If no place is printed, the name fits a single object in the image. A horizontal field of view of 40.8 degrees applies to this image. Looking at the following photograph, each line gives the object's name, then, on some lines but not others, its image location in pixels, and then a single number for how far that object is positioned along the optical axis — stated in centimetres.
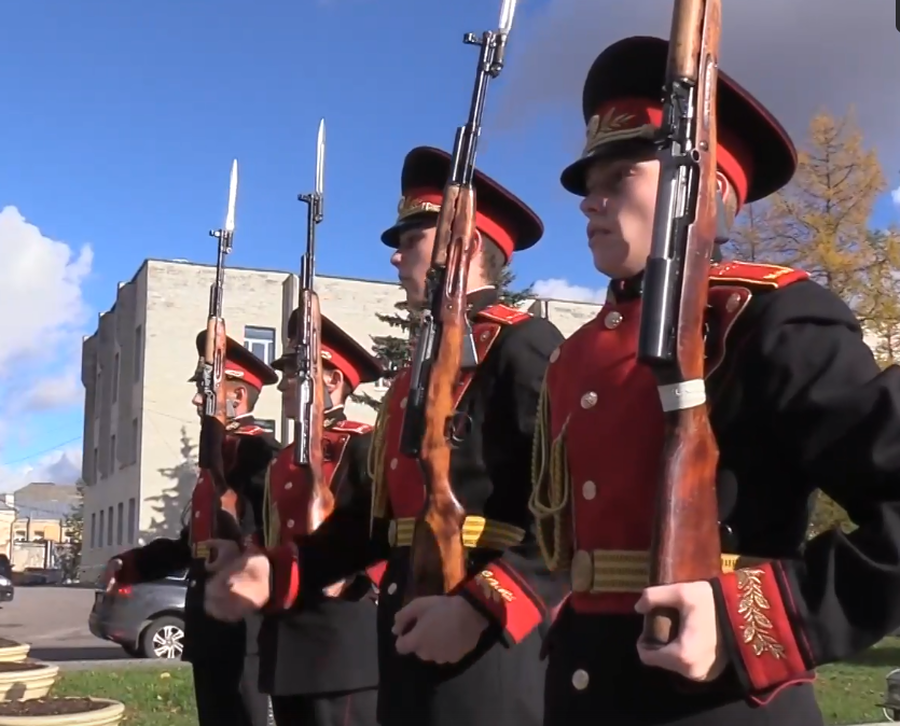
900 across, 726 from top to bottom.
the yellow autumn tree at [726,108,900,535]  1848
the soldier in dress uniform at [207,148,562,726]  258
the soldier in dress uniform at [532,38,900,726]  180
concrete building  3378
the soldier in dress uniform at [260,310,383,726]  427
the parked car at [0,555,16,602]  2870
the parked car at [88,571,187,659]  1441
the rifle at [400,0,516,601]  283
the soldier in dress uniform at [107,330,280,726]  576
